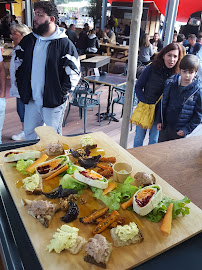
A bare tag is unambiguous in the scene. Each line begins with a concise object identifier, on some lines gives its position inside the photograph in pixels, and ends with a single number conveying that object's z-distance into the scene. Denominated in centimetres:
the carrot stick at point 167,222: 121
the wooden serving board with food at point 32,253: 106
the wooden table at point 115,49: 937
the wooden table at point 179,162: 166
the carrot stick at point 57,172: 155
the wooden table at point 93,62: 585
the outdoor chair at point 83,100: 458
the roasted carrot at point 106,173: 159
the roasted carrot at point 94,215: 124
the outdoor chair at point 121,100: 492
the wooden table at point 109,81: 482
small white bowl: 151
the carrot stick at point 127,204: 134
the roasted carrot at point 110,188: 142
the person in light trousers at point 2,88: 279
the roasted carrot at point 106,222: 119
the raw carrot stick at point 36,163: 155
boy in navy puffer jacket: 242
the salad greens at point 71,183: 146
